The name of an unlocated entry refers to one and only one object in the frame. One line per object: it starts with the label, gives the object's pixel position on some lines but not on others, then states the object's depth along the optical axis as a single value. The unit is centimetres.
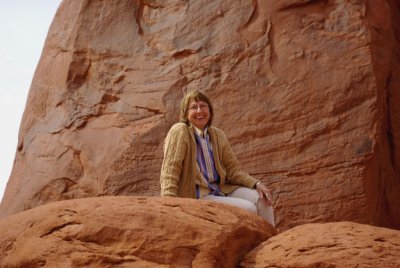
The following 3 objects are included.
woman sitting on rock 534
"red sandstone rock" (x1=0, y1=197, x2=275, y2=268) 388
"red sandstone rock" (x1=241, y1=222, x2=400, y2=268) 373
